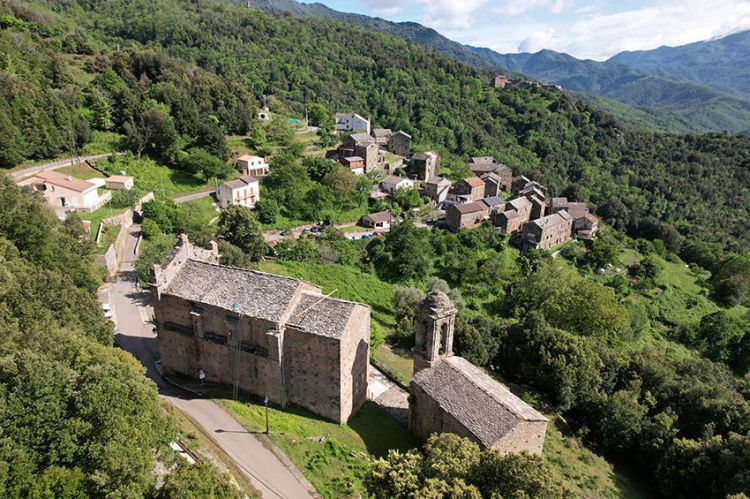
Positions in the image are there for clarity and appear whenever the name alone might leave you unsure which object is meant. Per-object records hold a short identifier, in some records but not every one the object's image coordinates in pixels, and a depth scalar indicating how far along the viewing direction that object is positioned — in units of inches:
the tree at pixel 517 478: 759.1
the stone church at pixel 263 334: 1162.0
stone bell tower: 1213.7
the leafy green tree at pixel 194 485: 743.4
